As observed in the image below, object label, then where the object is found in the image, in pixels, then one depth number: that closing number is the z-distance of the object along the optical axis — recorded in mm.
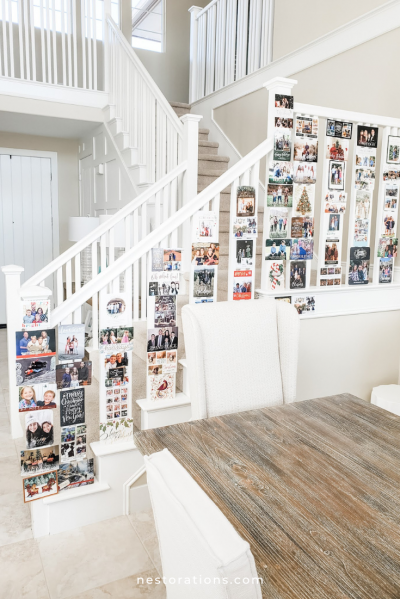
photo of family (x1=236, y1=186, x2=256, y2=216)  2367
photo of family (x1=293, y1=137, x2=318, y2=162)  2422
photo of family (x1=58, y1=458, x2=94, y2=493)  2172
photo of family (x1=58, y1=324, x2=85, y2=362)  2025
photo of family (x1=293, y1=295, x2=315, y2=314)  2557
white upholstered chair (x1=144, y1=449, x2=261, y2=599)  546
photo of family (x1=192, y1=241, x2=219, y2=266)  2291
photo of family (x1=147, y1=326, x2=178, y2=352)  2262
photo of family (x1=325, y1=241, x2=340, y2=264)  2609
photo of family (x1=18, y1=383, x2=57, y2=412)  1969
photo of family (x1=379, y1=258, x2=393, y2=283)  2826
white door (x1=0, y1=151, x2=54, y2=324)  5973
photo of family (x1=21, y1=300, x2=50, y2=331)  1941
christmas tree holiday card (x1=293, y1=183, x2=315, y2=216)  2447
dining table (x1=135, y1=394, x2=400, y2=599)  857
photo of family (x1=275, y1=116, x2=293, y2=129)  2357
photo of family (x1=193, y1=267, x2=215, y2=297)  2322
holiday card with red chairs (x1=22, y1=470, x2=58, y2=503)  2082
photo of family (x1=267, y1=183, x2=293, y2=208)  2377
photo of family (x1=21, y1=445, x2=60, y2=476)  2062
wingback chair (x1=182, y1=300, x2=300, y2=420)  1739
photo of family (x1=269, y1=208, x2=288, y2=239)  2420
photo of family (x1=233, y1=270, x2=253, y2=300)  2416
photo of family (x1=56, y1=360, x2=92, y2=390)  2025
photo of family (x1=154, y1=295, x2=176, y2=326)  2232
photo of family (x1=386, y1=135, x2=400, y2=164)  2654
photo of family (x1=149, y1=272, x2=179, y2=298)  2209
